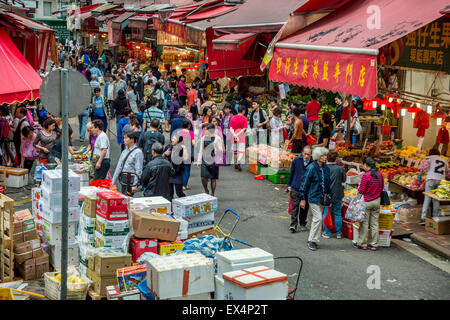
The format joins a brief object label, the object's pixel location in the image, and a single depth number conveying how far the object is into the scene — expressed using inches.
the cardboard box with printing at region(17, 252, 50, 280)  326.6
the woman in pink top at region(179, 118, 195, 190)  492.4
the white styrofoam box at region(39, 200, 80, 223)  329.7
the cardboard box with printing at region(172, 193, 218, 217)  357.7
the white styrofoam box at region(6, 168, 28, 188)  544.1
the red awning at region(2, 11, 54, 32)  498.0
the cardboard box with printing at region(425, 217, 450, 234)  438.3
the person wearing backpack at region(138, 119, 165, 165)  491.8
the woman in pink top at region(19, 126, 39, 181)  546.0
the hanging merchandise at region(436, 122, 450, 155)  580.7
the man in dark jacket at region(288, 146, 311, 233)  437.1
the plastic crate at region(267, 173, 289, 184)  590.9
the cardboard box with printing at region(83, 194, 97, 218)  311.9
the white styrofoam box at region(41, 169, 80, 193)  327.3
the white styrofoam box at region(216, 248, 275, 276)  240.8
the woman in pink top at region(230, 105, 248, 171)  626.5
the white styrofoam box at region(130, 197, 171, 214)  329.9
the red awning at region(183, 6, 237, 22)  630.5
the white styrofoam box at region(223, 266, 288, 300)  216.2
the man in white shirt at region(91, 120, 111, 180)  462.6
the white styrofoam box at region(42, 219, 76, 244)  334.7
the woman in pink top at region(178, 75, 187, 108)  986.1
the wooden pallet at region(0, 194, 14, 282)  314.7
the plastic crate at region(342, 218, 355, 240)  434.6
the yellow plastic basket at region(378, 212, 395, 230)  417.1
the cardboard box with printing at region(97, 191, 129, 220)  297.5
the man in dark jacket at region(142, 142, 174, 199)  396.5
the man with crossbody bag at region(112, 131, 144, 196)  415.2
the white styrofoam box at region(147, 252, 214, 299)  230.8
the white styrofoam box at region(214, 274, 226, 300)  239.6
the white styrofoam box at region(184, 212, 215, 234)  363.4
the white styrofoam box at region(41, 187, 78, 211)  327.3
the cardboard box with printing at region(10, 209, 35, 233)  332.8
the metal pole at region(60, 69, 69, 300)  253.9
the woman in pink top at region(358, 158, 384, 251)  406.3
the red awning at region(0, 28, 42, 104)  401.7
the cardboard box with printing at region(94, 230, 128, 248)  299.4
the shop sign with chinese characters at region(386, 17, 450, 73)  381.7
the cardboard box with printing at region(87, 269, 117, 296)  286.8
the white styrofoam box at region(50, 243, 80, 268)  338.3
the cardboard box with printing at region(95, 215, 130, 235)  298.4
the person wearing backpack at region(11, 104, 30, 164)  560.1
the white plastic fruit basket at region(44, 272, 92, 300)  278.8
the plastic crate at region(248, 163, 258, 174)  627.2
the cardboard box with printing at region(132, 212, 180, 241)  302.4
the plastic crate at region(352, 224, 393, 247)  418.9
